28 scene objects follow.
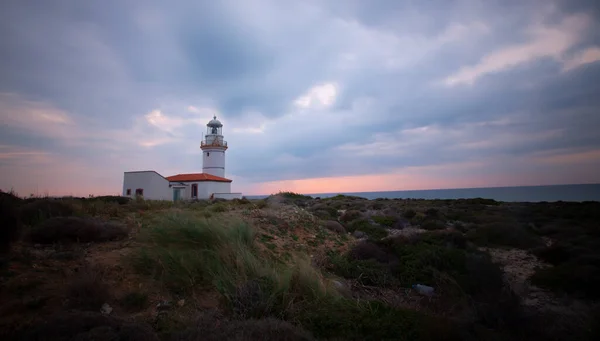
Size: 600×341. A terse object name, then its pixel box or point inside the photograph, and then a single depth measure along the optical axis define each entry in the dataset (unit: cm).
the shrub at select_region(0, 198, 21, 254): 522
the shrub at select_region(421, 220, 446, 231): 1425
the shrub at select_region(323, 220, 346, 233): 1216
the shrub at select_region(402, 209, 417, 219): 1802
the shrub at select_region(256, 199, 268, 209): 1450
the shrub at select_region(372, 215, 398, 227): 1561
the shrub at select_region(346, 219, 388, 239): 1243
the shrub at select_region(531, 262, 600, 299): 610
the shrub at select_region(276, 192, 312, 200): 3548
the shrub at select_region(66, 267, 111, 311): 386
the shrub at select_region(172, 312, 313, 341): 293
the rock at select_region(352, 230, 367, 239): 1229
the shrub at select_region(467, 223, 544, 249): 1092
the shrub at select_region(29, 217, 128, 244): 612
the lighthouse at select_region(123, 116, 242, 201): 2869
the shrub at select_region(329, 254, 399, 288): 677
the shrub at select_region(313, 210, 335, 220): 1602
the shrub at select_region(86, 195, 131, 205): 1523
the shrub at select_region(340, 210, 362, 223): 1652
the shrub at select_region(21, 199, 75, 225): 740
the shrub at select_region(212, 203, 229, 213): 1209
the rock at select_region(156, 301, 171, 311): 421
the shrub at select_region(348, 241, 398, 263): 836
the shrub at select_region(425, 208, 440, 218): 1845
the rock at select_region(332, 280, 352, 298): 546
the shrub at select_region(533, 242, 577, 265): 848
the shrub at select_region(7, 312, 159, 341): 257
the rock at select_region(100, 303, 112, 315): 390
